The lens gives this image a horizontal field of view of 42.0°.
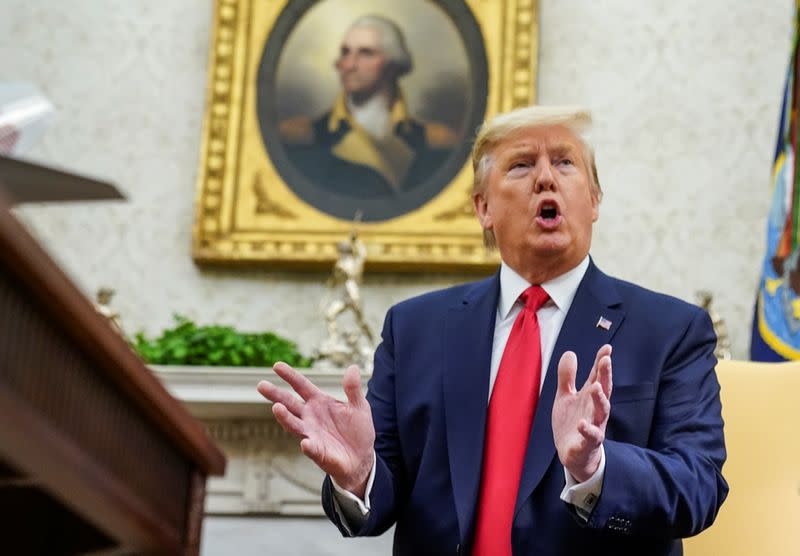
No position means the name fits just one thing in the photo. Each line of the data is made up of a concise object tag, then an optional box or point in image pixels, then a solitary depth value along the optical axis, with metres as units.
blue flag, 3.91
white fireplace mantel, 4.53
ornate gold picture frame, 5.09
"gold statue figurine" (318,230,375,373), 4.64
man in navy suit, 1.69
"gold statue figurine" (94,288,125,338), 4.68
